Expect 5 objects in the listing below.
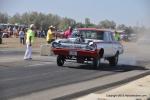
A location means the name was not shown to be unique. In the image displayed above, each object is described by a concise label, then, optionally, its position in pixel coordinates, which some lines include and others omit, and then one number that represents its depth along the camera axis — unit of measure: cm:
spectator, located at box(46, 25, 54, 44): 2819
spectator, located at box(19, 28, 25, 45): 4585
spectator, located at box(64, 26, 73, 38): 2822
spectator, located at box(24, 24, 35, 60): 2402
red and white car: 2011
